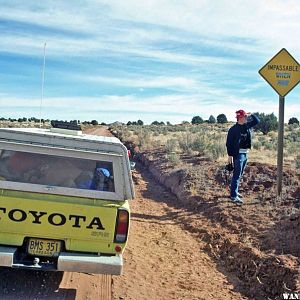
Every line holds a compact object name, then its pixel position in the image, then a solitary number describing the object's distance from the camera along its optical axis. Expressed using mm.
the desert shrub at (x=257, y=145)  17960
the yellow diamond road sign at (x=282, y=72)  7794
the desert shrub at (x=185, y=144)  17079
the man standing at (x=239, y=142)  7692
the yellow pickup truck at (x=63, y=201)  3925
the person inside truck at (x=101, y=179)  4194
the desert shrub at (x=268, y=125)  32356
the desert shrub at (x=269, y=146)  17727
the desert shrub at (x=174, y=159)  13334
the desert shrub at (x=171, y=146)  17376
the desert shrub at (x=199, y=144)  16238
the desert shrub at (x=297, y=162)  10997
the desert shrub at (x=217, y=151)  13626
